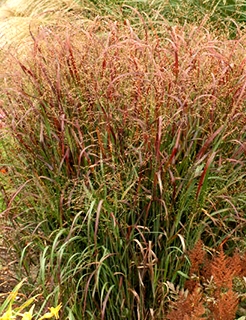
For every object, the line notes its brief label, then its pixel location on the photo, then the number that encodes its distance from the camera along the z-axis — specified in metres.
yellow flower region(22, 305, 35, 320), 2.03
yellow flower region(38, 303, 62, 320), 2.12
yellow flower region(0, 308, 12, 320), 2.01
